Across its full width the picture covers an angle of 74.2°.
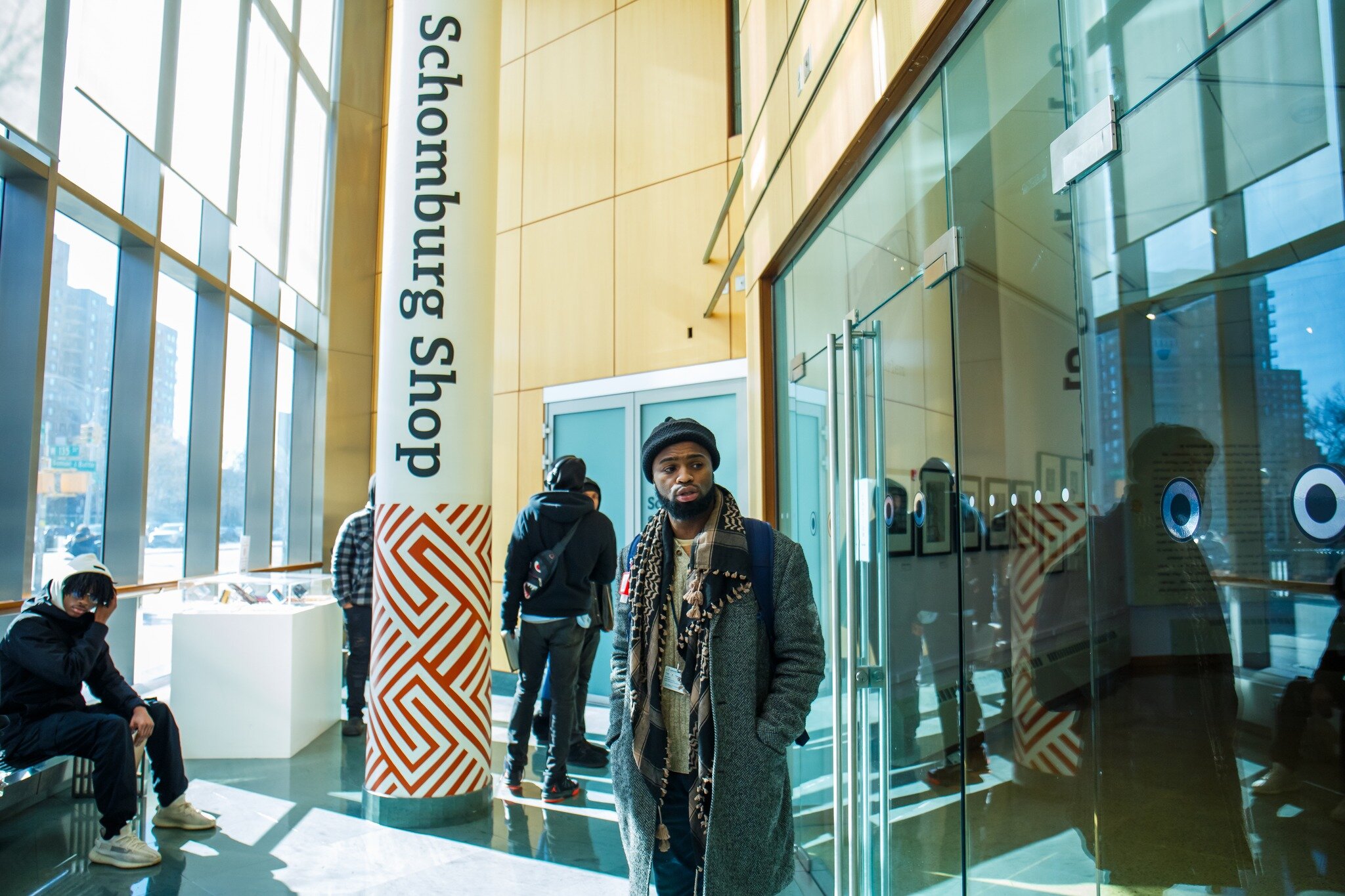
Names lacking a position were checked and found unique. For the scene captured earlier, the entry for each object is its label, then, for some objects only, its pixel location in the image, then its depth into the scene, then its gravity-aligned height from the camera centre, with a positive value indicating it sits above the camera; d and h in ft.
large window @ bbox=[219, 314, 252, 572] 26.78 +2.53
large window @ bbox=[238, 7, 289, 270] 26.78 +12.01
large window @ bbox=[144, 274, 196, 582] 22.84 +2.57
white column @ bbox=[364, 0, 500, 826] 14.12 +1.67
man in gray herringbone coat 6.81 -1.31
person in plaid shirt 19.33 -1.21
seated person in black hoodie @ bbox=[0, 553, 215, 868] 12.19 -2.44
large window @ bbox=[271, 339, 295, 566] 31.19 +2.77
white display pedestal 17.85 -3.08
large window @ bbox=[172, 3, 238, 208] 22.75 +11.56
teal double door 22.22 +2.58
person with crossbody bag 15.30 -1.31
